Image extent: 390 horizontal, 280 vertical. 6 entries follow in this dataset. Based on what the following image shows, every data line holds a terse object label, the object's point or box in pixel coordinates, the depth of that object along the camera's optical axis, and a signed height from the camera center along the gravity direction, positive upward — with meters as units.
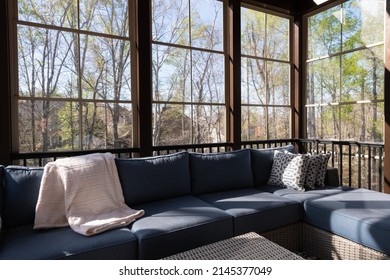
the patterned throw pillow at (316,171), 2.50 -0.40
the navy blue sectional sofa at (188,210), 1.46 -0.60
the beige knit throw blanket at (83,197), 1.63 -0.45
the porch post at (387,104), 2.74 +0.30
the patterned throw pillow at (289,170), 2.46 -0.40
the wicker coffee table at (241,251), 1.24 -0.63
